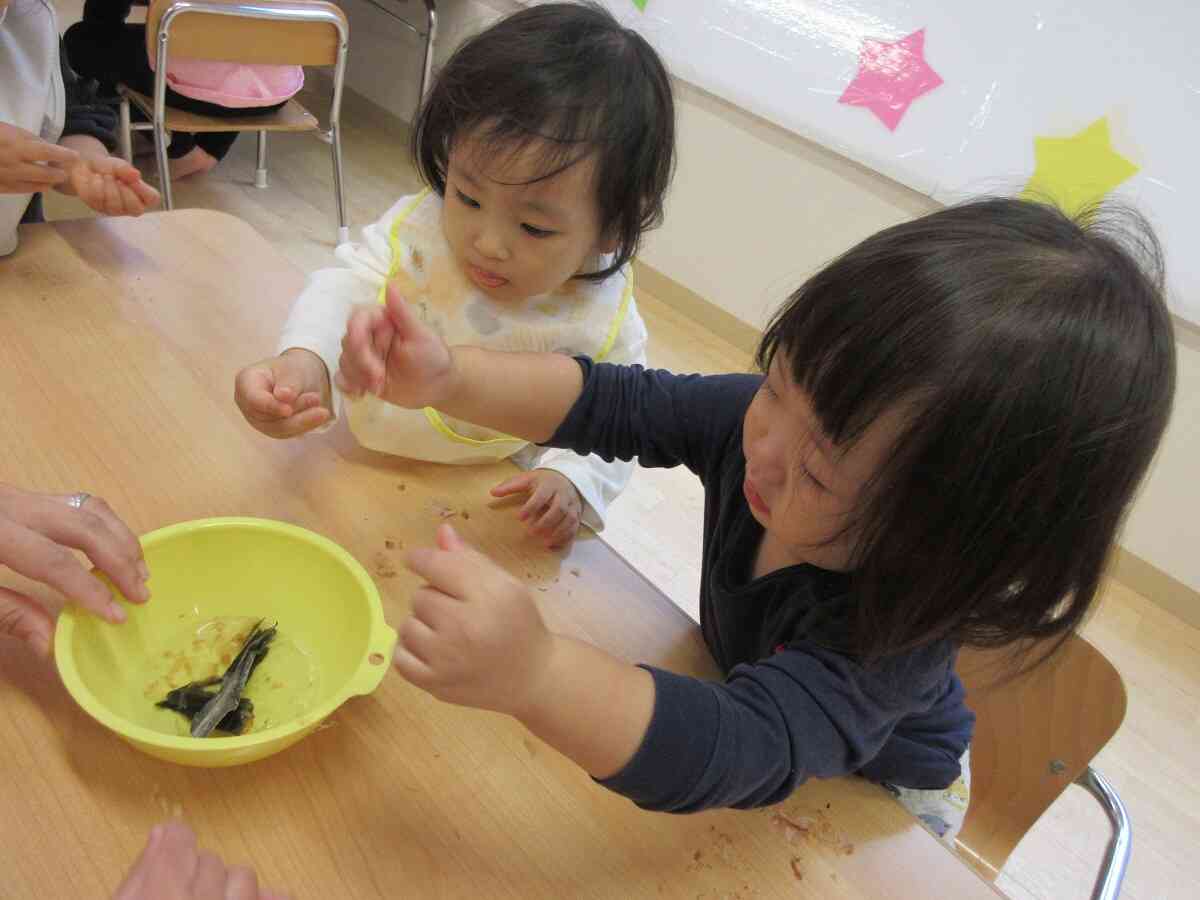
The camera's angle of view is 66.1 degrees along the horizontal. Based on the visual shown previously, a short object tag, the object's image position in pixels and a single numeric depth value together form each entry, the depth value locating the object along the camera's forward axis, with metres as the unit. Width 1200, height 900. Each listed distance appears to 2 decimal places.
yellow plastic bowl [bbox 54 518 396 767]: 0.64
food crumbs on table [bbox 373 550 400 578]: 0.77
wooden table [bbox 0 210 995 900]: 0.57
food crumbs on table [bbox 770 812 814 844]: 0.67
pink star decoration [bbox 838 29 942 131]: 2.32
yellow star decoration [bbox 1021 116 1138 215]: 2.10
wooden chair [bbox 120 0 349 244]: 2.07
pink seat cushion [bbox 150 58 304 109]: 2.40
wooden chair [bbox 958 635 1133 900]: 0.88
